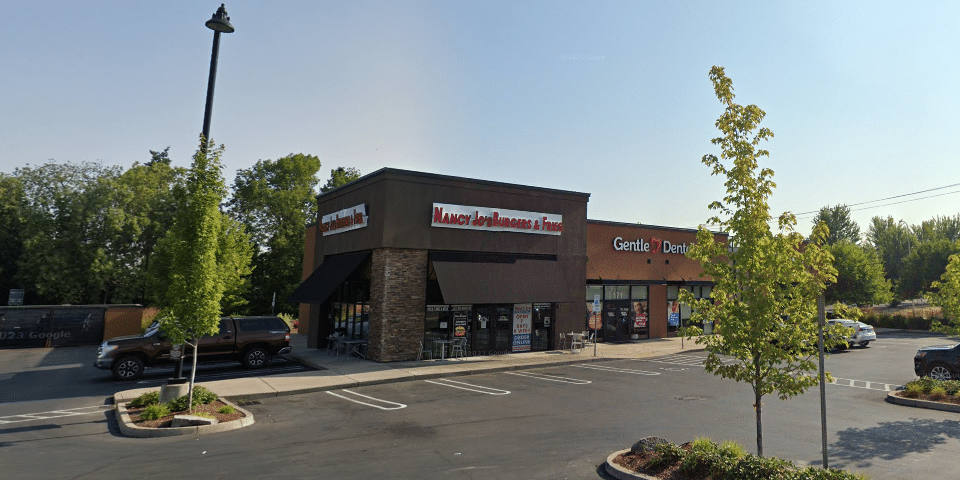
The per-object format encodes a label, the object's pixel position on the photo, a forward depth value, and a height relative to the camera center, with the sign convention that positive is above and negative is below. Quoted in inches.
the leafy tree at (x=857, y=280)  1872.5 +102.5
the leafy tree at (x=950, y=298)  548.4 +14.9
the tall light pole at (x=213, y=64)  478.0 +208.4
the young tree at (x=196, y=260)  484.4 +26.4
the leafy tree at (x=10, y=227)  1469.0 +152.9
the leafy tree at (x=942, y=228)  3186.5 +507.3
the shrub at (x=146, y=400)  494.9 -104.5
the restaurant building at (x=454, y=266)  809.5 +52.0
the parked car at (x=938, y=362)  631.8 -60.2
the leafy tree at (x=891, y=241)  3309.5 +447.2
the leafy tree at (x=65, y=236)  1411.2 +132.0
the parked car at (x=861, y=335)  1092.5 -52.6
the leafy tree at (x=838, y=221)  3019.2 +496.6
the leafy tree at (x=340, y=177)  1899.6 +415.9
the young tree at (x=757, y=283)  288.7 +13.1
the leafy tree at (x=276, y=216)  1624.0 +239.7
